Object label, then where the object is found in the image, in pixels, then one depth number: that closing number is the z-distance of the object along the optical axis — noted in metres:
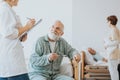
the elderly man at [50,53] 2.64
